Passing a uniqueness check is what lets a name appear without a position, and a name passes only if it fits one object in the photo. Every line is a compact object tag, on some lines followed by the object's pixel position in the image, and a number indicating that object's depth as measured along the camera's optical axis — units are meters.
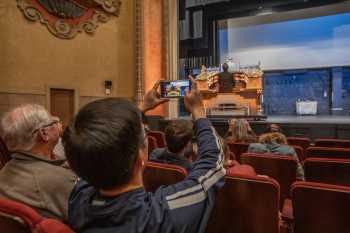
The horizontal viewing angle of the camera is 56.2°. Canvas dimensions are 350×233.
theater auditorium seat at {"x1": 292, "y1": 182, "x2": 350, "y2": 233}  1.43
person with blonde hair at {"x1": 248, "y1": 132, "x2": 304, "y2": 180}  2.81
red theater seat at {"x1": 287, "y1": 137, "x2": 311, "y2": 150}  4.15
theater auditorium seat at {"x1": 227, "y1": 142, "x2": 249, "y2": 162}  3.51
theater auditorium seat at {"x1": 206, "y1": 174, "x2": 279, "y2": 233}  1.59
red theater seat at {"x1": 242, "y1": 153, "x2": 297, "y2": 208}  2.40
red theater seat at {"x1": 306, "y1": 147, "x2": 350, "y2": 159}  3.01
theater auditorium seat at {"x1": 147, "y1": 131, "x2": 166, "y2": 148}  4.49
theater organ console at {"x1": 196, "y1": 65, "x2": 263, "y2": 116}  8.49
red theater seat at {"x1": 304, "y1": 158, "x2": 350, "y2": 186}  2.28
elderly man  1.28
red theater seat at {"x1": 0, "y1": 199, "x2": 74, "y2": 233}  0.83
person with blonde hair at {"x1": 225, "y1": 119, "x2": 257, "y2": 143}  4.04
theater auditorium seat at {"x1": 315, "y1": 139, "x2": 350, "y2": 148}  3.91
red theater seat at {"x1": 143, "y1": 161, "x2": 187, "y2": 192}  1.79
